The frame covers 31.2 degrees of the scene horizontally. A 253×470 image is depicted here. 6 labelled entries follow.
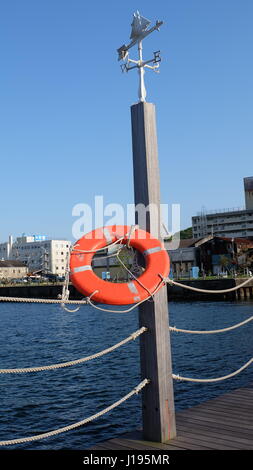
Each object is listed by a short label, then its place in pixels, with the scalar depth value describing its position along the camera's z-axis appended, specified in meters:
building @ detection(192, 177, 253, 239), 91.00
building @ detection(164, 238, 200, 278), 64.69
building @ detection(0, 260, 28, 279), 109.56
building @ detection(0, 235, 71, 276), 127.56
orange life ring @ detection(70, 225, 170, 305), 4.38
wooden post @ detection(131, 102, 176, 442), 4.40
